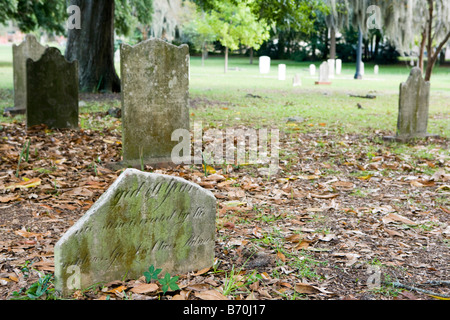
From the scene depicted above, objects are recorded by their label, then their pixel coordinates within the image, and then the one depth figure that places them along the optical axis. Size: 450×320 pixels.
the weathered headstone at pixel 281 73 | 26.41
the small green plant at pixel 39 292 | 2.68
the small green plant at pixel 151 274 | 2.95
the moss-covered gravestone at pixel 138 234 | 2.74
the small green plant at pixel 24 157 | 5.40
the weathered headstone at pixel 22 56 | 9.71
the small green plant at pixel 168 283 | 2.82
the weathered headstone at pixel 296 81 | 21.78
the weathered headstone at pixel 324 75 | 22.45
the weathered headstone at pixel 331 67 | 27.85
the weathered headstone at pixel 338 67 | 32.93
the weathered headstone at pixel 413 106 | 8.12
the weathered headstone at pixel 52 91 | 7.70
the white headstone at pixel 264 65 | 33.44
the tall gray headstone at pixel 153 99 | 5.79
